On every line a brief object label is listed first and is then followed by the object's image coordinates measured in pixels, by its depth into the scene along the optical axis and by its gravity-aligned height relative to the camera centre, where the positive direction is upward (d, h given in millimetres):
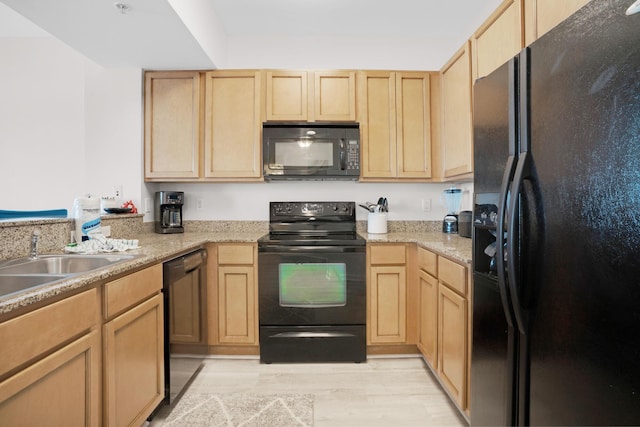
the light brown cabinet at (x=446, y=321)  1588 -612
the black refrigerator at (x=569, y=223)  668 -23
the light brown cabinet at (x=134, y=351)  1260 -600
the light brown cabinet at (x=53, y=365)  850 -453
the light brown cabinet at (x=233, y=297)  2404 -618
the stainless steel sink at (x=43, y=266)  1237 -240
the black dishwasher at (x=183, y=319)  1732 -628
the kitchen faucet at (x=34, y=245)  1545 -150
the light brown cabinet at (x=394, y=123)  2664 +744
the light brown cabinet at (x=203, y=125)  2635 +723
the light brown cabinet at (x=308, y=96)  2637 +959
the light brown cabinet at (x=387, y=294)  2385 -591
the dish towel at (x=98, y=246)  1677 -172
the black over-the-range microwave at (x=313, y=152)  2580 +492
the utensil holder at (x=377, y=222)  2719 -71
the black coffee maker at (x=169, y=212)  2650 +13
